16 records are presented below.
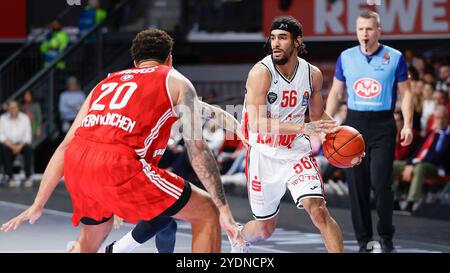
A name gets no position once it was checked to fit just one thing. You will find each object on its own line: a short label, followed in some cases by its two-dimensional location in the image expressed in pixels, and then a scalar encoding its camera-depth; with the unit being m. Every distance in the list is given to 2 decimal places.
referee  9.44
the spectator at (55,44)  20.55
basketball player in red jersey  6.10
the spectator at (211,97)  17.98
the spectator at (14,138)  17.08
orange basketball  7.79
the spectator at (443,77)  14.84
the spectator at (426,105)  13.87
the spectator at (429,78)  14.62
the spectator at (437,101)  13.30
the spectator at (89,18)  21.03
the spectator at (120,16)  21.53
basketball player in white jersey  7.60
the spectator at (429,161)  12.75
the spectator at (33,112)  18.42
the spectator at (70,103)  18.20
